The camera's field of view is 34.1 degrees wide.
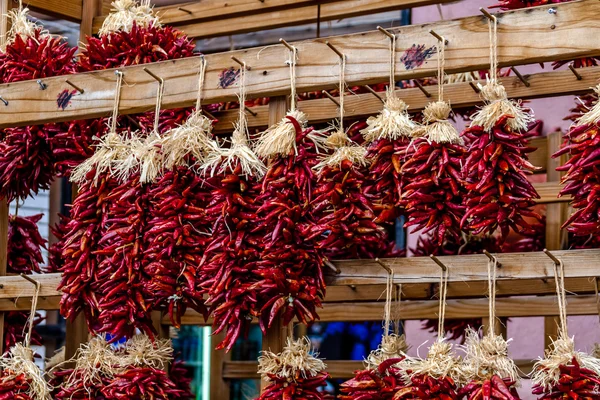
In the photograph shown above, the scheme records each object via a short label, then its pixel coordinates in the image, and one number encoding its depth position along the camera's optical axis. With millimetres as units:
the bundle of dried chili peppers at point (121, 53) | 3941
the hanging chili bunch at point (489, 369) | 2859
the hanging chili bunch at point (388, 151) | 3207
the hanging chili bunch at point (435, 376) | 2936
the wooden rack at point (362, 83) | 3037
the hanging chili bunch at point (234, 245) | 3256
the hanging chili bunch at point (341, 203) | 3197
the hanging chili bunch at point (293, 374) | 3230
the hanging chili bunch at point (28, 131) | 4090
